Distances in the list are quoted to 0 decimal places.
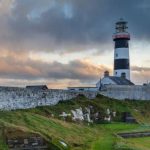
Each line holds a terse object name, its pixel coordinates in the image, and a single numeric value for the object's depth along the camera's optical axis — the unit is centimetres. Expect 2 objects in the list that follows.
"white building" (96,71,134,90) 7575
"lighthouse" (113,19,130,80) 7969
